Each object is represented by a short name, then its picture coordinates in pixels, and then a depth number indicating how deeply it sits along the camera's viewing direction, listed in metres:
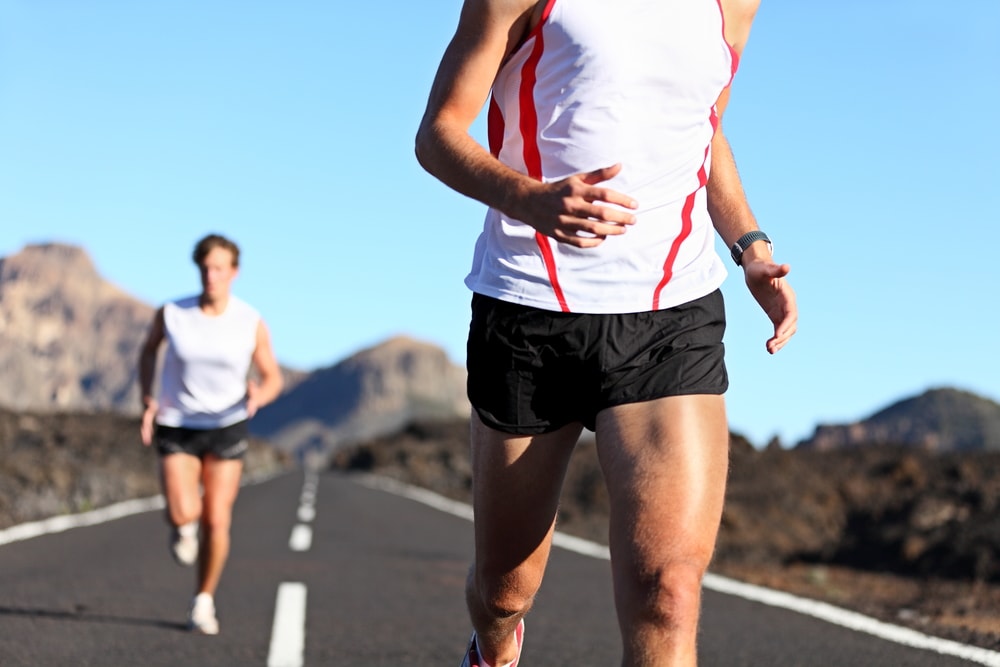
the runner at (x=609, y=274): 3.06
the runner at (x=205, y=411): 7.07
